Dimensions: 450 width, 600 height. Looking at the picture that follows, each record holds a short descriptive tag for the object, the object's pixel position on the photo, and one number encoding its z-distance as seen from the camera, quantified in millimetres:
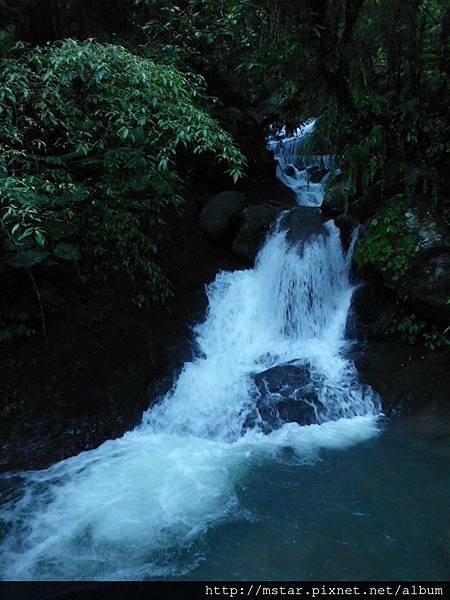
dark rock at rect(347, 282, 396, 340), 7156
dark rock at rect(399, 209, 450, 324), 6441
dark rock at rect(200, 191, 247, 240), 9508
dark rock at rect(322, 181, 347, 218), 8992
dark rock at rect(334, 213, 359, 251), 8391
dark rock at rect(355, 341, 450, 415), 5930
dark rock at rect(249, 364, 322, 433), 5883
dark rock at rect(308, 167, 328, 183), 12898
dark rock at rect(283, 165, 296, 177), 13461
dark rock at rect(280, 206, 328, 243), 8461
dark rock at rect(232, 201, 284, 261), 9297
